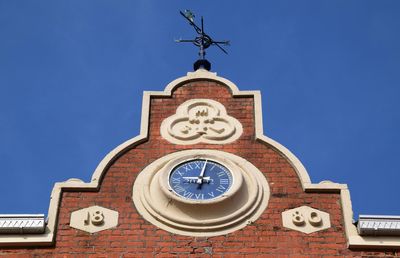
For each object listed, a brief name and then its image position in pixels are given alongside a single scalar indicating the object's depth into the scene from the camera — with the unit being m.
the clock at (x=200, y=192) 12.38
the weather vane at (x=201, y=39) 16.31
